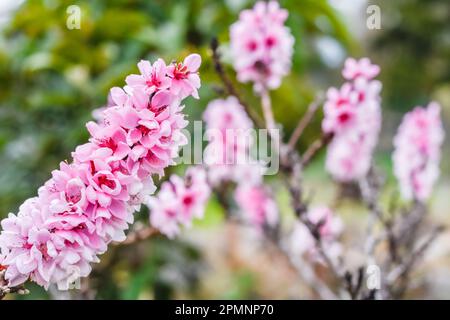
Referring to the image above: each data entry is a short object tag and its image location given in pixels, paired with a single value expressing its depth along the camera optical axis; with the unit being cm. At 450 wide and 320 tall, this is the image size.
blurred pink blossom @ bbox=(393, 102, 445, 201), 116
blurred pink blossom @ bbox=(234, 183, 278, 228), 146
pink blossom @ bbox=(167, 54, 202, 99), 59
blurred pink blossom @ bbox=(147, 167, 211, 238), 104
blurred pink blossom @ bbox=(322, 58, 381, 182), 96
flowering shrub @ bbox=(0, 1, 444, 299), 57
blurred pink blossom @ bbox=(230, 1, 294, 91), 100
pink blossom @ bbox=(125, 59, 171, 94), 58
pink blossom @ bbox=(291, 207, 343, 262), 140
